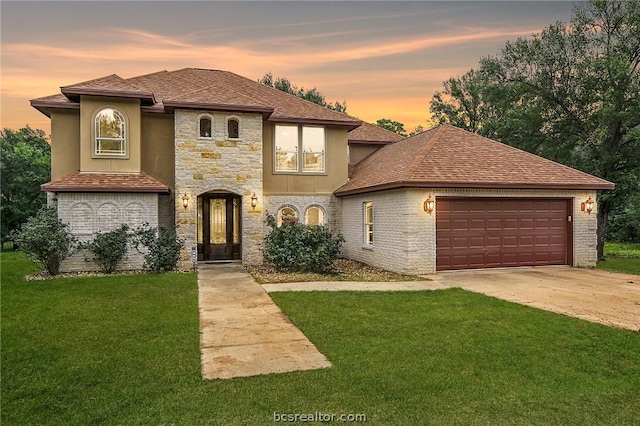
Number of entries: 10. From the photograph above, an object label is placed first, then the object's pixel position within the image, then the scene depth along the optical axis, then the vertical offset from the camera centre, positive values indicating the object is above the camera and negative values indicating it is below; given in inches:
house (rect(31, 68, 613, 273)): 478.0 +26.1
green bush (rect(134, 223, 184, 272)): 478.9 -46.0
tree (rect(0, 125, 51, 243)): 971.9 +51.4
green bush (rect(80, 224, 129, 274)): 473.7 -45.2
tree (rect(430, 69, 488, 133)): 1162.6 +291.5
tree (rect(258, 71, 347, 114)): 1274.6 +364.6
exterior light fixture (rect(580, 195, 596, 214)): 521.0 -0.2
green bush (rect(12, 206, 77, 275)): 436.5 -34.0
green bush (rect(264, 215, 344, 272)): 478.6 -48.3
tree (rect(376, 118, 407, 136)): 1582.2 +310.6
